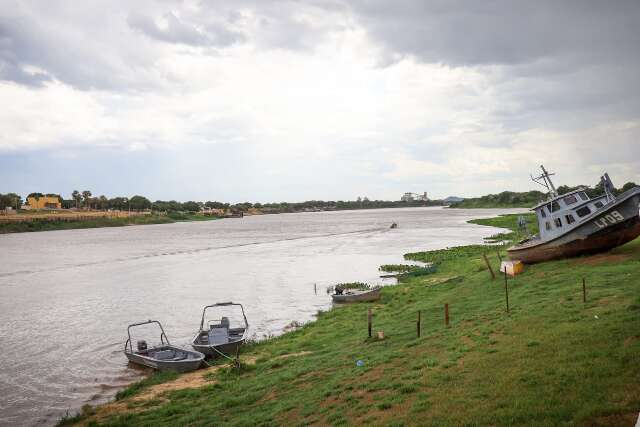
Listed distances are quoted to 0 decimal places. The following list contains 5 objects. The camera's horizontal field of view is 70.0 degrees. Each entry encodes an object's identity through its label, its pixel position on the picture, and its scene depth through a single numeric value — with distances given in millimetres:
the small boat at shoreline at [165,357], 25578
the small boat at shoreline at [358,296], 38344
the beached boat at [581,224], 28078
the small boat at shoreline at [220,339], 27656
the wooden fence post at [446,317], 21719
